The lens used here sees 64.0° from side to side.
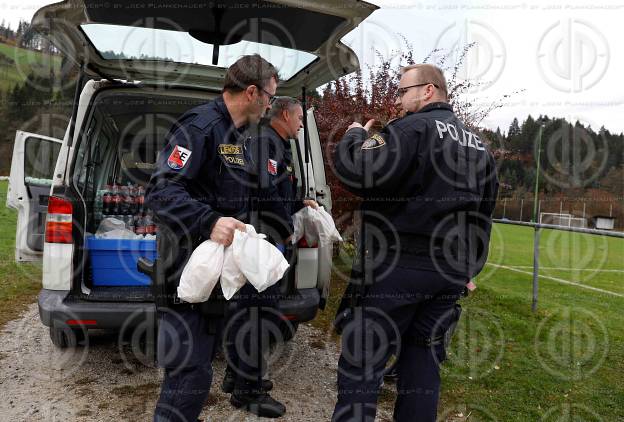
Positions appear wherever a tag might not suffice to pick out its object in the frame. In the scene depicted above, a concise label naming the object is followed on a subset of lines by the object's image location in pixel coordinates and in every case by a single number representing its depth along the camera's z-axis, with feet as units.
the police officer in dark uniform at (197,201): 7.21
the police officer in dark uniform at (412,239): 7.49
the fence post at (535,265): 18.59
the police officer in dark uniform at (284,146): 9.85
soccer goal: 92.36
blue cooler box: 12.30
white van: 9.30
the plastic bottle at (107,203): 16.61
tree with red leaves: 19.12
